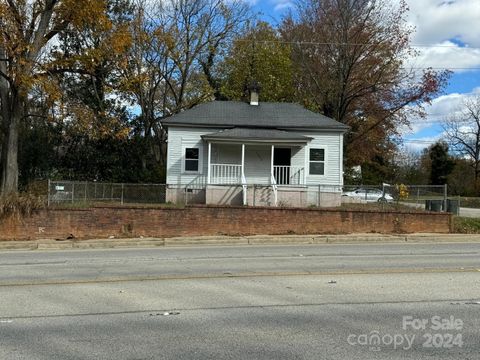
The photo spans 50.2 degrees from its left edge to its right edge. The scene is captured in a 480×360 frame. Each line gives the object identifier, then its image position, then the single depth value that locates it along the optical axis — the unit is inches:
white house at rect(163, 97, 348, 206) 1017.5
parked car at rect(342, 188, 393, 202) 833.5
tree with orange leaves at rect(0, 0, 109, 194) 813.9
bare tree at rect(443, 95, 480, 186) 3031.7
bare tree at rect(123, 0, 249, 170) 1444.4
